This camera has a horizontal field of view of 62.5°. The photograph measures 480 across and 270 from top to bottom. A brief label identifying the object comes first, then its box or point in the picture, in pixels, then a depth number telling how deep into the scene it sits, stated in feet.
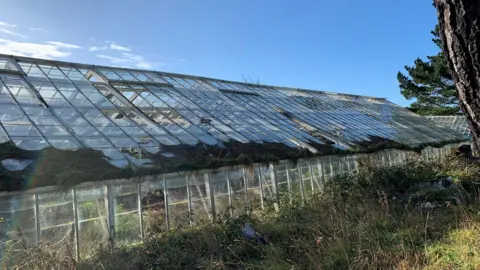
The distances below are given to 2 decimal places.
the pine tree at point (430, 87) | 79.15
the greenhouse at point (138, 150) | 22.00
